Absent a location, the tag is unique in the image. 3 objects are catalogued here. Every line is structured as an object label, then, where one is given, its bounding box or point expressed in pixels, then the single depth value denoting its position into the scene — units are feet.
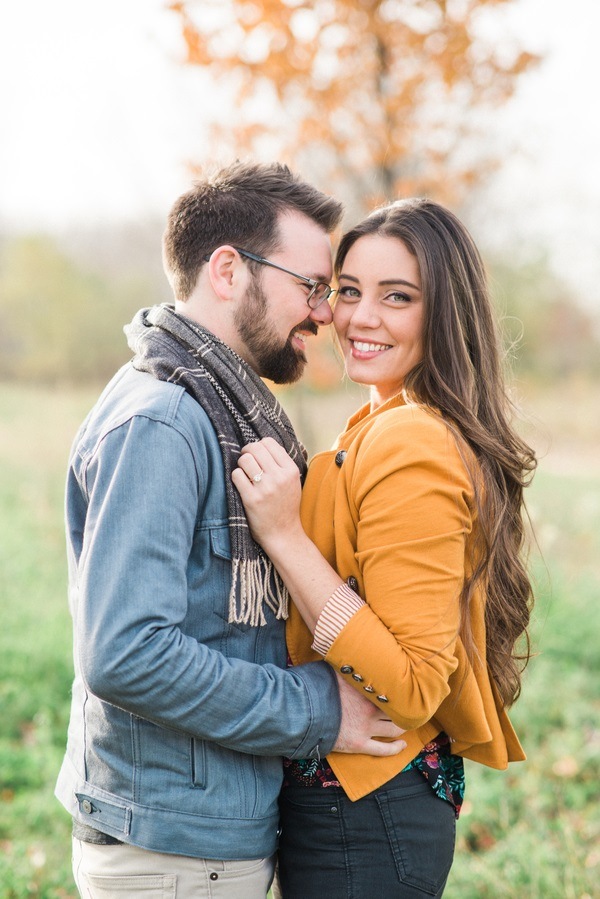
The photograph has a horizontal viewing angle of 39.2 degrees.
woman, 6.20
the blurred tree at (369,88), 17.74
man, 5.64
